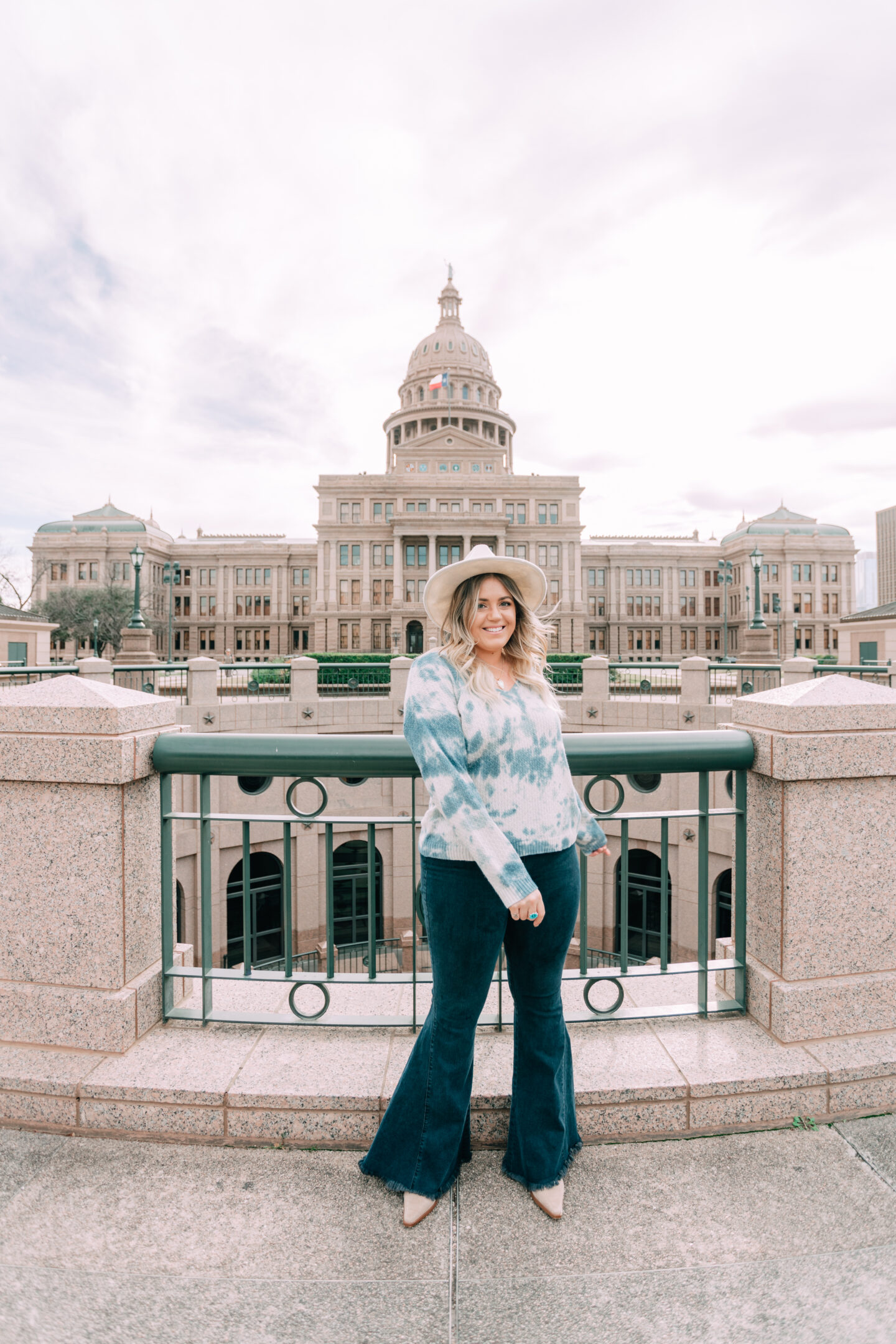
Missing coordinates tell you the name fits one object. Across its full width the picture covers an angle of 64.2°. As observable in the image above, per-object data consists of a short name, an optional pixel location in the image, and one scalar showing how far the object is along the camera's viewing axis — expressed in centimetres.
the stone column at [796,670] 1516
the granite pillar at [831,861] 296
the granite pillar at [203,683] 1656
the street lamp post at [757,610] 2228
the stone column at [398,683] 1702
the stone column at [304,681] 1746
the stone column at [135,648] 2269
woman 223
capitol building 6900
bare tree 5615
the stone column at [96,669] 1529
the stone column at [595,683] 1750
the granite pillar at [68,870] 288
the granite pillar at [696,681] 1653
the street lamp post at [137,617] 2255
